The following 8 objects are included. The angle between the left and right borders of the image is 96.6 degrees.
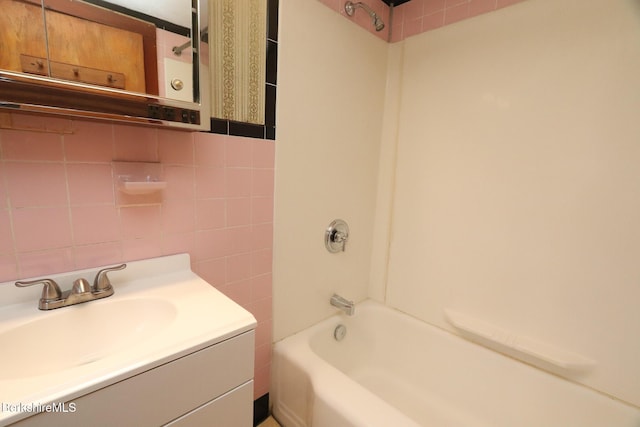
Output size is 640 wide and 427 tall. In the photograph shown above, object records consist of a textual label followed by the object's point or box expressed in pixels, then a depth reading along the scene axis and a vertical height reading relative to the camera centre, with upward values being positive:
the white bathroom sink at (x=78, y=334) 0.67 -0.45
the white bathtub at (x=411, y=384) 1.07 -0.94
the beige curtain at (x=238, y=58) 0.99 +0.40
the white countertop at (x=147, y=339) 0.51 -0.40
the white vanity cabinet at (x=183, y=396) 0.53 -0.50
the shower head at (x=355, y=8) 1.37 +0.79
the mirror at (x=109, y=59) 0.62 +0.26
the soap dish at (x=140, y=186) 0.83 -0.07
